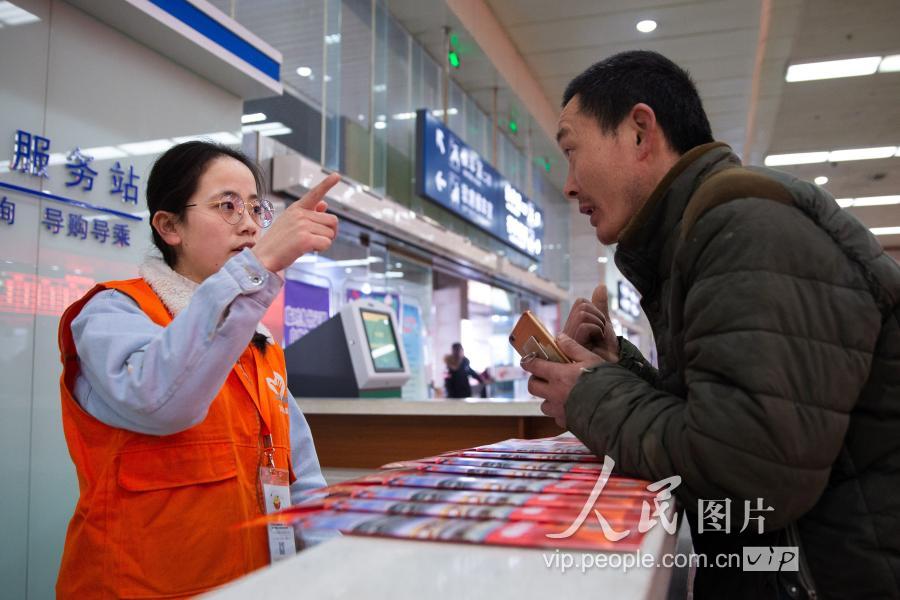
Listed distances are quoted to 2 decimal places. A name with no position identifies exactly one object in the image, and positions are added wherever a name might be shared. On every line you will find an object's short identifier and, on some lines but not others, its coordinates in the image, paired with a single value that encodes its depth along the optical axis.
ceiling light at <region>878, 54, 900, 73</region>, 5.98
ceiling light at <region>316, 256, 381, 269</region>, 6.52
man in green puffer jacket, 0.77
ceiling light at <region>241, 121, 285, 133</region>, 4.75
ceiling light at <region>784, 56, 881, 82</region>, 6.09
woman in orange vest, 1.16
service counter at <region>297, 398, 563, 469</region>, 2.72
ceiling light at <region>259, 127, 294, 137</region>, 4.89
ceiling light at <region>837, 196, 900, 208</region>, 7.74
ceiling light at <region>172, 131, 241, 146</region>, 3.90
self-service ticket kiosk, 3.17
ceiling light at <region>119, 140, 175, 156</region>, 3.52
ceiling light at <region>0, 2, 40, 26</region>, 2.91
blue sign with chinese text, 6.59
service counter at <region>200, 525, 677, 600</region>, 0.49
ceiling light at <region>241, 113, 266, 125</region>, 4.74
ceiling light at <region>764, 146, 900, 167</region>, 7.28
